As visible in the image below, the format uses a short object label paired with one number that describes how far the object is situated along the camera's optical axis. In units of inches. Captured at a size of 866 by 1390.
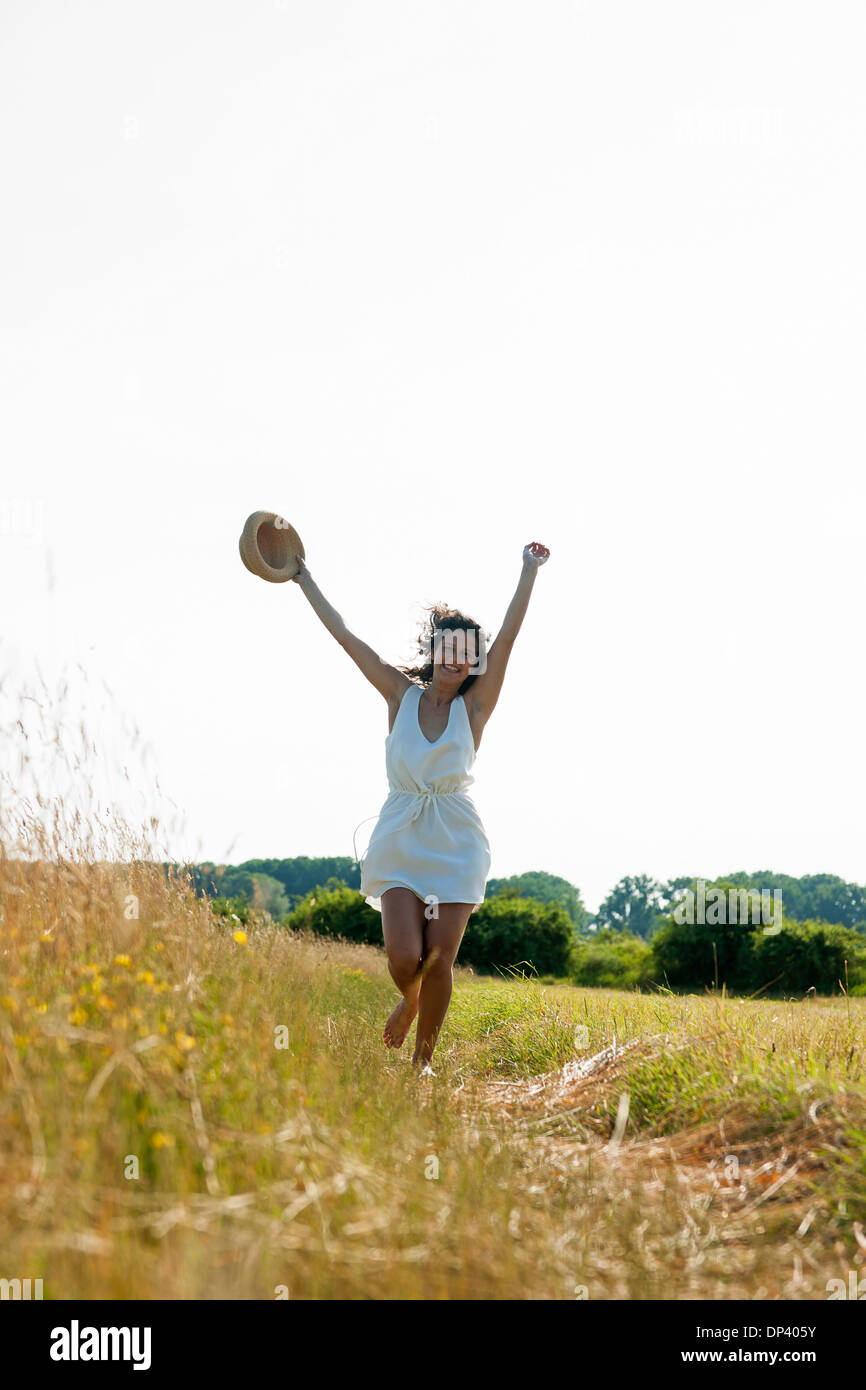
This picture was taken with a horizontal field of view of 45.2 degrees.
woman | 192.5
